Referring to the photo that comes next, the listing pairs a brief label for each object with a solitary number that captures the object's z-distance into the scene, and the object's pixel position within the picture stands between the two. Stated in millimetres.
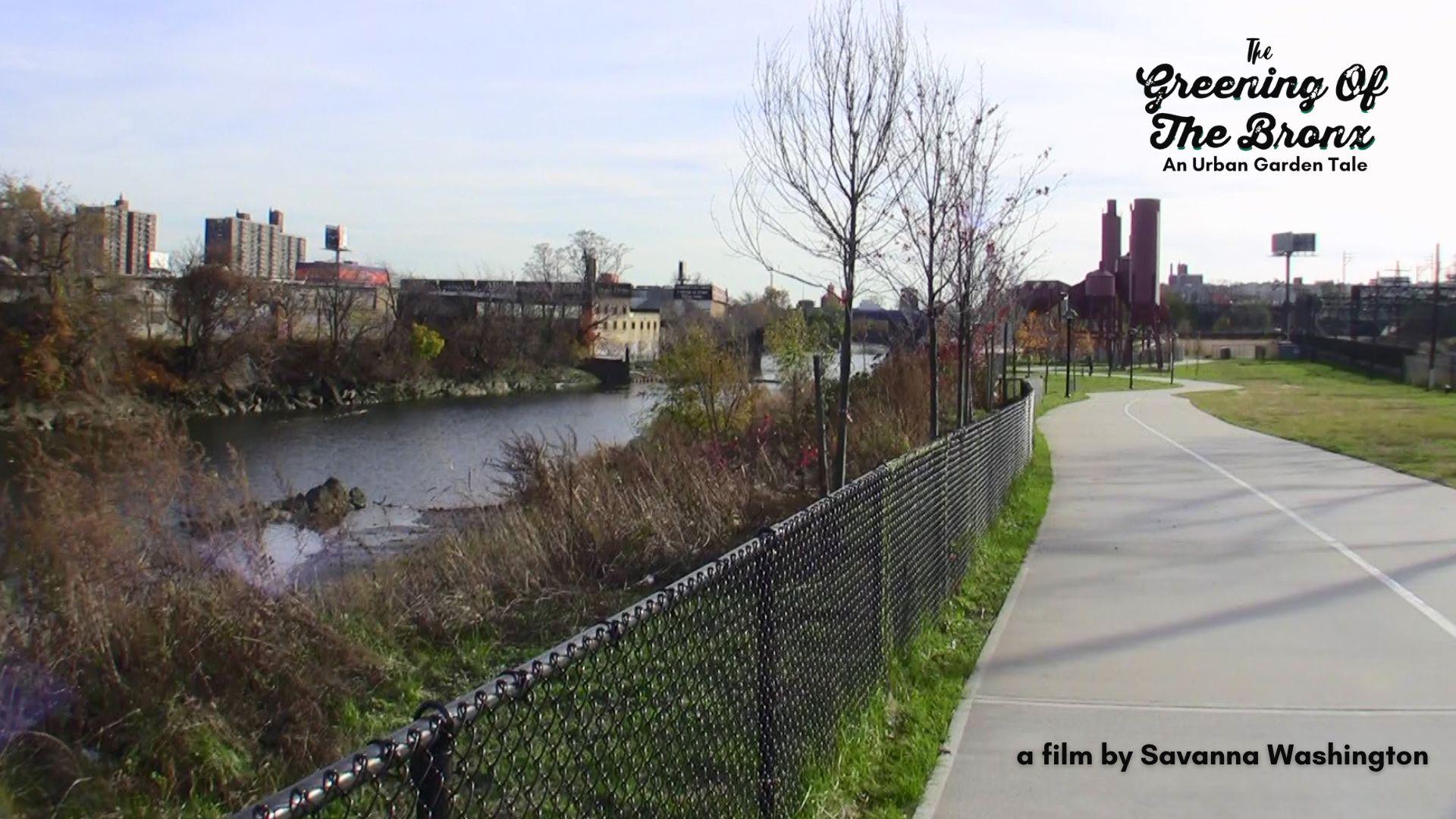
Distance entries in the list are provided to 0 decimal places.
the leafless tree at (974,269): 14034
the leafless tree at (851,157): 10758
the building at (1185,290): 174000
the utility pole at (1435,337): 50438
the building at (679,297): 118250
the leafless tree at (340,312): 63469
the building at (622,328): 88250
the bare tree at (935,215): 13242
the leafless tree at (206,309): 44188
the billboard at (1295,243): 128375
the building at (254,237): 150750
